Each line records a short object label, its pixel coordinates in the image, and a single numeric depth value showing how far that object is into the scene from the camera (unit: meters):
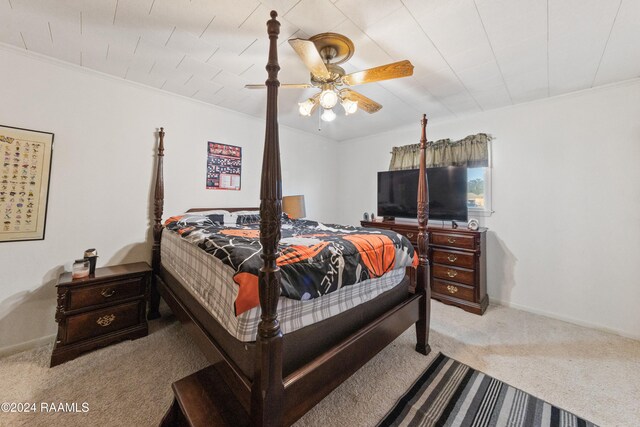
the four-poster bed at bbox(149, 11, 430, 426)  0.99
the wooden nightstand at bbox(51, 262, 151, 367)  1.91
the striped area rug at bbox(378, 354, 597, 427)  1.44
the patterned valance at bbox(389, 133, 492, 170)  3.21
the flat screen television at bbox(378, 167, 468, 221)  3.19
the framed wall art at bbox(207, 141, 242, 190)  3.22
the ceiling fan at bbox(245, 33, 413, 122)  1.67
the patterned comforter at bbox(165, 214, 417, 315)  1.18
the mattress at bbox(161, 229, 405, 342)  1.17
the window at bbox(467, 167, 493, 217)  3.25
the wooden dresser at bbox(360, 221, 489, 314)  2.88
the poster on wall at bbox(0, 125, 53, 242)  2.02
